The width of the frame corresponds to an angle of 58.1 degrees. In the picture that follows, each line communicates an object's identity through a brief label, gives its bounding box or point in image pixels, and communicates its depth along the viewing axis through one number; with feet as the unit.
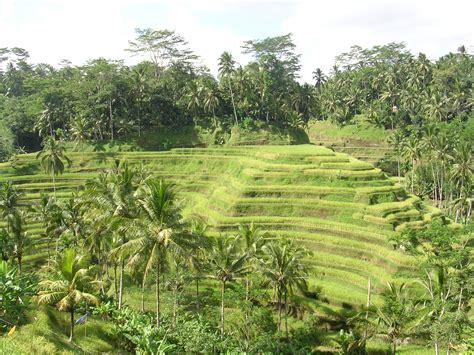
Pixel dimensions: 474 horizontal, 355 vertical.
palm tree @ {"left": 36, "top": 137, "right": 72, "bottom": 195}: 183.84
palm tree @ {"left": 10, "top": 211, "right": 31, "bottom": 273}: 126.11
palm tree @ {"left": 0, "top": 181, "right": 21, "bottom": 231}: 132.57
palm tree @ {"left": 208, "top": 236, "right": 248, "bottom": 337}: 104.99
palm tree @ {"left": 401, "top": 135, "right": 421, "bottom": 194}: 224.53
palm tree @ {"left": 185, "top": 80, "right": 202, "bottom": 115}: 266.16
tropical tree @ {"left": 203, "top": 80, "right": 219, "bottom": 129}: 264.93
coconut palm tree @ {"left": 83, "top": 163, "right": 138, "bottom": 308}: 92.04
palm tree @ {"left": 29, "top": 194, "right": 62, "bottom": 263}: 134.31
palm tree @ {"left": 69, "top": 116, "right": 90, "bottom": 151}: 238.89
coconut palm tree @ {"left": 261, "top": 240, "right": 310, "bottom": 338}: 100.68
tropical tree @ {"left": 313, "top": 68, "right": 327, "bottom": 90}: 480.07
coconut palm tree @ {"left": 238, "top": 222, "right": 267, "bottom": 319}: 111.96
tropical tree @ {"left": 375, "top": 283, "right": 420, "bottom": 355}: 93.15
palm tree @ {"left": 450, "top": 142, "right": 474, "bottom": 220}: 189.78
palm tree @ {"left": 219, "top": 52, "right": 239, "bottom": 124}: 263.90
